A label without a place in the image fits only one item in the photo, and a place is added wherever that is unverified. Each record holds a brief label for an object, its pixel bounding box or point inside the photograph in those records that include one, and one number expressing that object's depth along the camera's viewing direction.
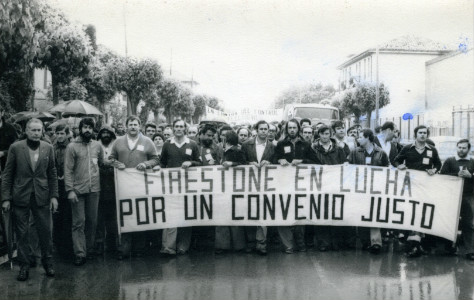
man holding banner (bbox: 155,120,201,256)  7.57
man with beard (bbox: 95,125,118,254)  7.62
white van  21.12
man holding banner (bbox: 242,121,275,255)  7.77
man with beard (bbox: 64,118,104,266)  6.97
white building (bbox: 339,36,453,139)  18.75
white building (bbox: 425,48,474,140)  14.51
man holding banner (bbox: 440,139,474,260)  7.47
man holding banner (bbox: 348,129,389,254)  7.94
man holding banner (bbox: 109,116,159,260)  7.38
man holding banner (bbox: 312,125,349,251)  7.81
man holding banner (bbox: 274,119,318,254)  7.70
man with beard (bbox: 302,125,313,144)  8.59
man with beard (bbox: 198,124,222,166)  8.22
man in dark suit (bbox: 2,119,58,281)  6.30
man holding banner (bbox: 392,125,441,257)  7.62
